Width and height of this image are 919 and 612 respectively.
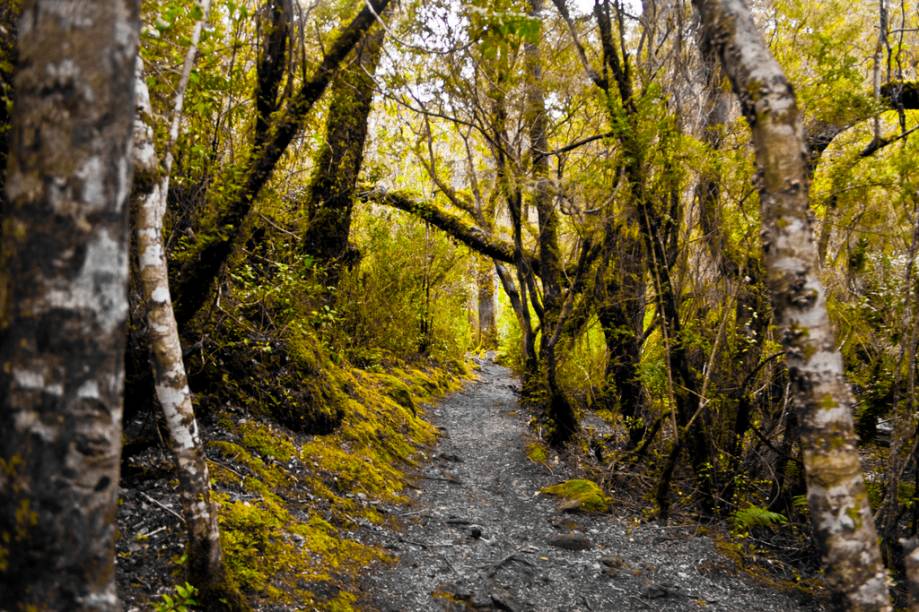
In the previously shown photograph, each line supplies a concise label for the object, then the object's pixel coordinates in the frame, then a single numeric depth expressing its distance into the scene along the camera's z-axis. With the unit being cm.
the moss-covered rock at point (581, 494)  713
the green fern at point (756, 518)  562
